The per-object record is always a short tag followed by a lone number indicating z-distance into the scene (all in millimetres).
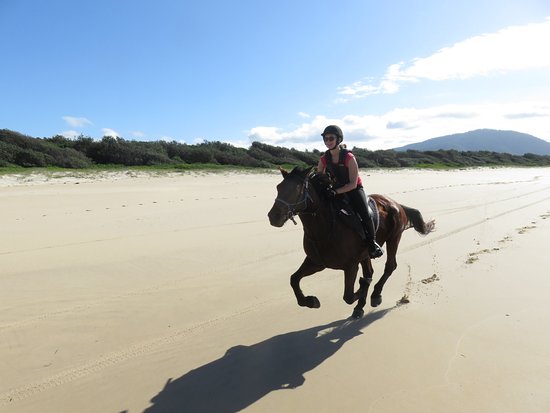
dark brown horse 4332
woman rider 4984
